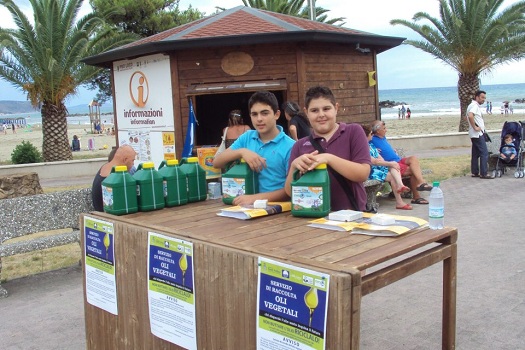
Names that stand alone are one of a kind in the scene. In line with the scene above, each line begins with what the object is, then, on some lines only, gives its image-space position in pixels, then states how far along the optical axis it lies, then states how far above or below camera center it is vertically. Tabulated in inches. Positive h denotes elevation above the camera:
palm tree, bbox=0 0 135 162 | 744.3 +91.5
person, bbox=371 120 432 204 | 349.5 -36.2
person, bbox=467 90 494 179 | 450.3 -23.3
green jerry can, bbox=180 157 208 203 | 154.7 -18.5
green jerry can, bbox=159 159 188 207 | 149.2 -18.8
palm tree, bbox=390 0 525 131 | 838.5 +107.7
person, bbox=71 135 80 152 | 1212.5 -59.3
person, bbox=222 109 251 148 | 347.6 -9.1
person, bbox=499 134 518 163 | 470.3 -40.5
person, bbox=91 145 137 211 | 194.1 -18.2
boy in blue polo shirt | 144.0 -10.9
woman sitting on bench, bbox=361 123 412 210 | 346.3 -42.1
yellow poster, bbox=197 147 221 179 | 314.1 -24.2
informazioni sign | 345.4 +15.7
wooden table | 87.7 -29.7
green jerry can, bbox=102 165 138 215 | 139.1 -19.3
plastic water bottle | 116.7 -22.9
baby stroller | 471.8 -36.5
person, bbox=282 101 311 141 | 274.5 -5.2
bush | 761.6 -49.0
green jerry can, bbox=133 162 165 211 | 143.3 -18.8
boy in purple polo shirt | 132.2 -8.8
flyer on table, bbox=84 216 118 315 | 134.6 -37.2
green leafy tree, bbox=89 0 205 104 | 1022.4 +190.2
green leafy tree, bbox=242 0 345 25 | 868.5 +170.0
